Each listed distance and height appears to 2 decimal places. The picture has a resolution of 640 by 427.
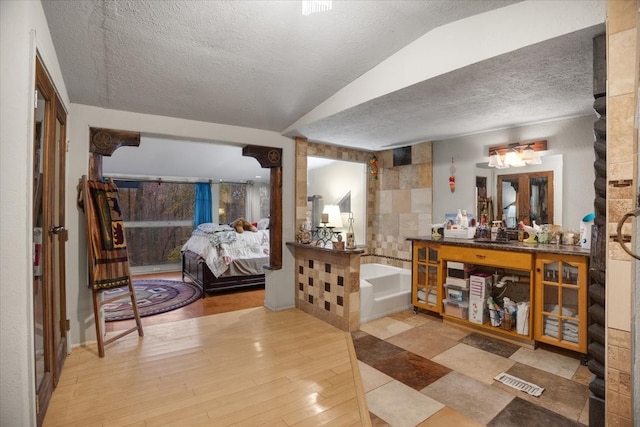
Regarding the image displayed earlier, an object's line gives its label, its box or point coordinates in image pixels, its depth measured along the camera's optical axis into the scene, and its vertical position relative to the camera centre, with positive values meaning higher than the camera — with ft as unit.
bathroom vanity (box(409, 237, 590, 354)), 8.19 -2.25
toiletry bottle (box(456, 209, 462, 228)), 11.36 -0.23
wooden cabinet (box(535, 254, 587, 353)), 7.95 -2.33
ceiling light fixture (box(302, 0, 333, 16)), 5.85 +3.85
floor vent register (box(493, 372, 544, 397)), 6.83 -3.83
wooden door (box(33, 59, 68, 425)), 5.83 -0.56
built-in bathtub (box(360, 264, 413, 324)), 11.18 -3.13
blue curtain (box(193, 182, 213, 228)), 23.76 +0.54
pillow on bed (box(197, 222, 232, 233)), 17.84 -0.91
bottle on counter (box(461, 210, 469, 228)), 11.22 -0.26
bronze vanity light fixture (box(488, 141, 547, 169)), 10.44 +1.98
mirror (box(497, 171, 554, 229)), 10.31 +0.51
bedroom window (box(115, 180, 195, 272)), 22.00 -0.58
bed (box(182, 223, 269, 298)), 15.19 -2.33
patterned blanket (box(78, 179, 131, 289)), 8.79 -0.69
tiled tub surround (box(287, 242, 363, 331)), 10.23 -2.52
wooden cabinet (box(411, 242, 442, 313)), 11.13 -2.33
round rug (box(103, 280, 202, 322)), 12.50 -3.97
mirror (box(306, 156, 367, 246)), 16.92 +1.36
